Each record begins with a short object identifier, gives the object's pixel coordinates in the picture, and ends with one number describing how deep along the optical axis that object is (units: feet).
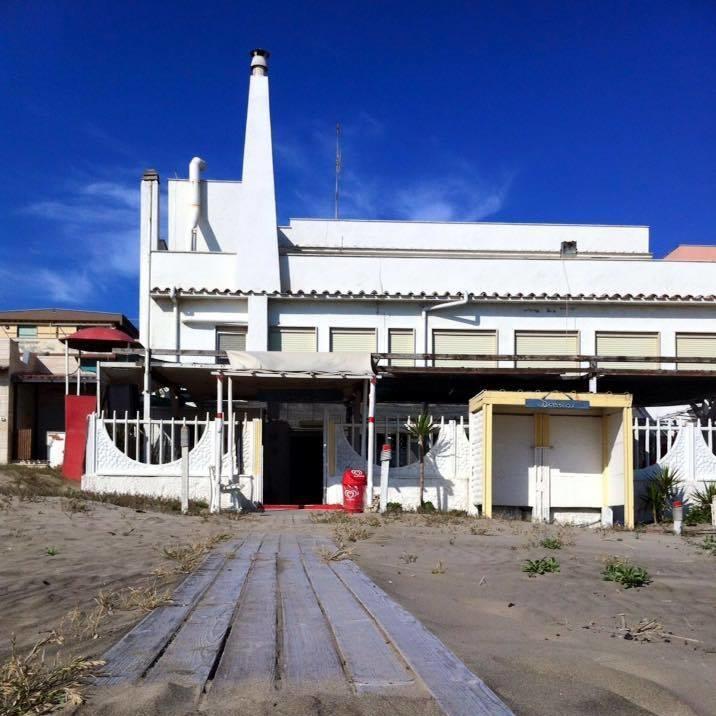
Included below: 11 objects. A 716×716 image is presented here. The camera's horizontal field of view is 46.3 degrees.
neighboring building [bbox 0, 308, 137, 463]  81.46
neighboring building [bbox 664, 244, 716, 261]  100.94
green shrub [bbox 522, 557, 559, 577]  27.50
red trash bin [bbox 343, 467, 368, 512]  52.31
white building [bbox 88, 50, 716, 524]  71.05
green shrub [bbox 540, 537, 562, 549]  34.24
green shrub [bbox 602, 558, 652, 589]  25.18
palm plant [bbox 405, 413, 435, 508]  51.72
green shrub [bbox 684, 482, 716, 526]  48.52
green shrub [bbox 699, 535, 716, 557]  34.74
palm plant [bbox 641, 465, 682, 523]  49.85
